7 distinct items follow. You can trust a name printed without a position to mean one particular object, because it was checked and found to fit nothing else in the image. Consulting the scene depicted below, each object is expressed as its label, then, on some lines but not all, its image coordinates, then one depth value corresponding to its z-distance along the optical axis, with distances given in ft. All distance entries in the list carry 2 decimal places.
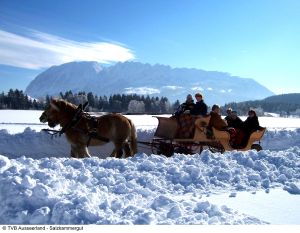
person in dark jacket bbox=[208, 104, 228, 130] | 39.92
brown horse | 35.88
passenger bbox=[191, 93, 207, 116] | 40.45
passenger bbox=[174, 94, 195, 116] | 40.81
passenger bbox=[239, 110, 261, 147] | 41.52
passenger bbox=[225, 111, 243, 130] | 42.61
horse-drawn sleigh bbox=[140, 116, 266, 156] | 39.42
